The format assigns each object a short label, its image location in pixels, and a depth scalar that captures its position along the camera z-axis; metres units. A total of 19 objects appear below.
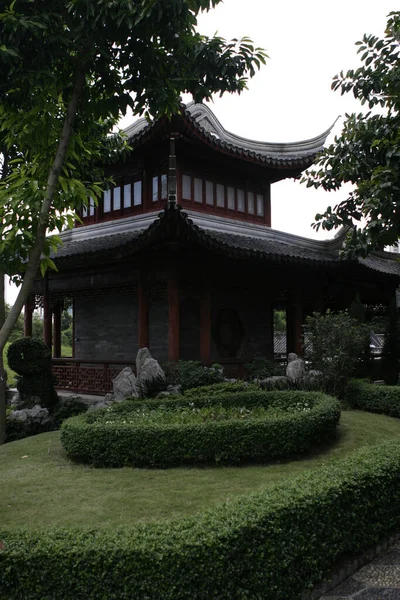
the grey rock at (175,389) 11.37
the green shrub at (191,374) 11.42
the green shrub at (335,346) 11.88
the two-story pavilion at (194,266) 13.25
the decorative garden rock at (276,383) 12.02
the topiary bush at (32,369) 13.16
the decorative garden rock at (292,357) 13.35
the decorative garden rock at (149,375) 11.07
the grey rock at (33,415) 12.23
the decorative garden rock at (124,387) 11.23
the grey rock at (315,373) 12.31
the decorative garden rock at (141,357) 11.81
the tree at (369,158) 8.52
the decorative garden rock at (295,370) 12.28
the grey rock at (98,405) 11.45
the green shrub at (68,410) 12.66
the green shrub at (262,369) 13.40
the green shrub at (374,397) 11.03
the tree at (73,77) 4.93
